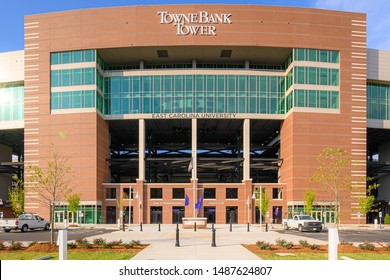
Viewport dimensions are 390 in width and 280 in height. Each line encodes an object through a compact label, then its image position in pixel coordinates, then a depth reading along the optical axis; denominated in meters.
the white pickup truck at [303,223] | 41.06
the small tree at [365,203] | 52.83
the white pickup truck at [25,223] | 41.75
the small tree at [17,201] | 58.94
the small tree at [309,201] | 58.81
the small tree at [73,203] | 58.00
